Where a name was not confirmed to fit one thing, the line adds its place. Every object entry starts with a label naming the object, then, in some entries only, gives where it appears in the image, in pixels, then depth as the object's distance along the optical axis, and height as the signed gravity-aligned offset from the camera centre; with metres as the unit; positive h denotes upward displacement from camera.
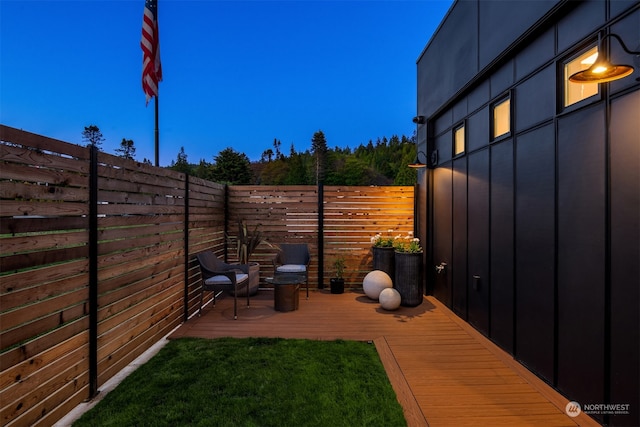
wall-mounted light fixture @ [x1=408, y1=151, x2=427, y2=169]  5.63 +0.93
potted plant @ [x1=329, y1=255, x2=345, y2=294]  6.07 -1.32
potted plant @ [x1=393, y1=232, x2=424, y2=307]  5.13 -1.10
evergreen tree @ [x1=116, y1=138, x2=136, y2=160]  50.00 +11.12
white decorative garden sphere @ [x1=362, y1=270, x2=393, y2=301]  5.39 -1.26
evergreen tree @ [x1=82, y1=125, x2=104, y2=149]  51.22 +13.85
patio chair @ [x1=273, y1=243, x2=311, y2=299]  5.98 -0.87
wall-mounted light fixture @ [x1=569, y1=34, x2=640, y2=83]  1.67 +0.82
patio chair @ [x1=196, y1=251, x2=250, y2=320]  4.48 -1.00
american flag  4.39 +2.48
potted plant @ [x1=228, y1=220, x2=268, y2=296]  5.68 -0.71
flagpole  4.35 +1.06
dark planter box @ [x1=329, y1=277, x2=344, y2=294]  6.06 -1.46
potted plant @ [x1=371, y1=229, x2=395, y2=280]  5.86 -0.80
